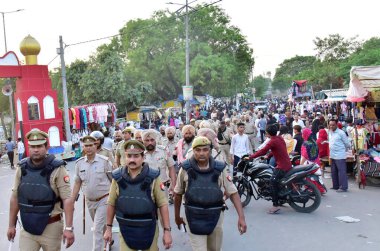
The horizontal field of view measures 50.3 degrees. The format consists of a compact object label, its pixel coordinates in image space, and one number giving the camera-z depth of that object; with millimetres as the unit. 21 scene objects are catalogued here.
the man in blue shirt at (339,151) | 8711
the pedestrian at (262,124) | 17708
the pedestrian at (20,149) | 16297
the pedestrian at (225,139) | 11344
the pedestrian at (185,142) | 6848
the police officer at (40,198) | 3795
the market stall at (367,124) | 9133
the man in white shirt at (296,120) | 13592
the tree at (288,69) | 94744
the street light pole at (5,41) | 28344
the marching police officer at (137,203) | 3486
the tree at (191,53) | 35656
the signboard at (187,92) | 19922
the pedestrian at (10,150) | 17422
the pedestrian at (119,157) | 6418
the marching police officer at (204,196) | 3838
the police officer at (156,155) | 6344
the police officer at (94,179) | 5185
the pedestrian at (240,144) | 9844
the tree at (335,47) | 42719
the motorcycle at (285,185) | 7137
